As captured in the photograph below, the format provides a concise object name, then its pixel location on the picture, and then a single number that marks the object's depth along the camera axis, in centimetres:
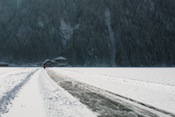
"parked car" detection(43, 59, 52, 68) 12107
